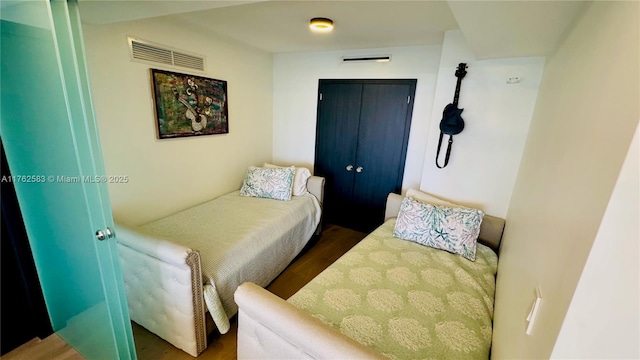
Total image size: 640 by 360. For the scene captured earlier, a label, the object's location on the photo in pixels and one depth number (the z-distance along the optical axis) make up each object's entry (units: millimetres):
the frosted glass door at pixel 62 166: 931
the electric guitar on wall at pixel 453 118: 2102
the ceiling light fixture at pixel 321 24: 1934
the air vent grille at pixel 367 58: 2703
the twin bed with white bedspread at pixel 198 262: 1472
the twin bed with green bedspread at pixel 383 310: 1018
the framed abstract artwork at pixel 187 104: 2137
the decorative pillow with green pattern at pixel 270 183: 2807
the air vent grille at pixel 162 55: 1930
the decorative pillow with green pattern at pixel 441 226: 1879
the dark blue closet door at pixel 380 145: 2770
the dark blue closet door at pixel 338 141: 3008
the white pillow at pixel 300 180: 2941
